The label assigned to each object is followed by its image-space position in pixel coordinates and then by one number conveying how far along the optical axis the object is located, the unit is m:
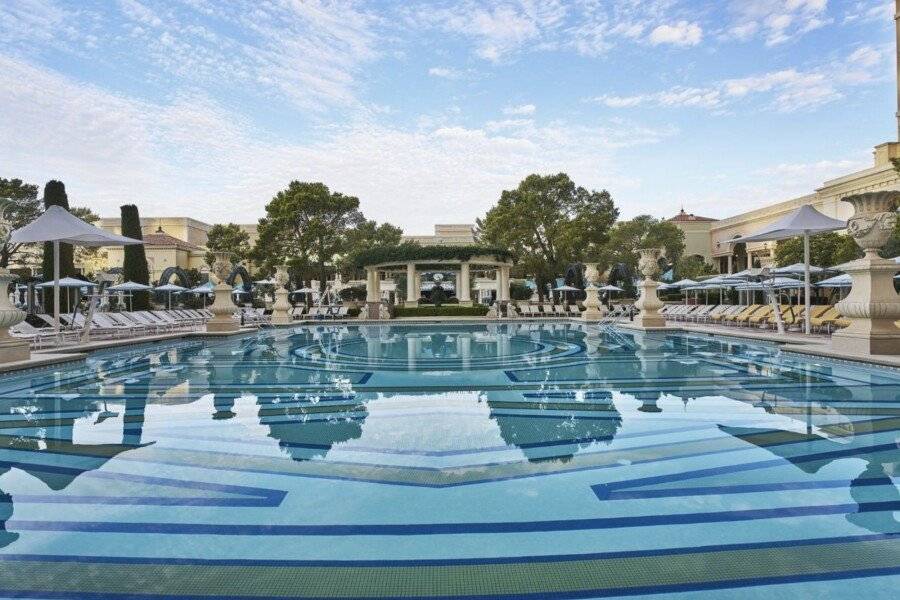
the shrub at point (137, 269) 27.97
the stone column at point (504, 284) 31.00
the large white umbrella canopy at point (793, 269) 16.47
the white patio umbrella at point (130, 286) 20.70
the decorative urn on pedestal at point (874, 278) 8.82
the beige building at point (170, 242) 45.53
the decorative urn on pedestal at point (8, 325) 9.05
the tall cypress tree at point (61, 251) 23.78
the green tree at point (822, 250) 27.46
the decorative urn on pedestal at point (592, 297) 22.61
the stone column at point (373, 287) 30.59
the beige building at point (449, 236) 49.06
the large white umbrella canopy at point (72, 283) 19.01
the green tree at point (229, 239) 36.31
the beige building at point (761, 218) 34.59
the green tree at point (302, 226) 30.91
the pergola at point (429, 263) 29.03
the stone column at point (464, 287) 30.00
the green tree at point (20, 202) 27.38
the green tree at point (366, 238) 35.47
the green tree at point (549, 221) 31.25
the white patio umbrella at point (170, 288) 23.16
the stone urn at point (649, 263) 17.53
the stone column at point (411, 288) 29.91
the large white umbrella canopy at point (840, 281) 16.22
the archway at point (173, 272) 25.30
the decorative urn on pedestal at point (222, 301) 17.03
